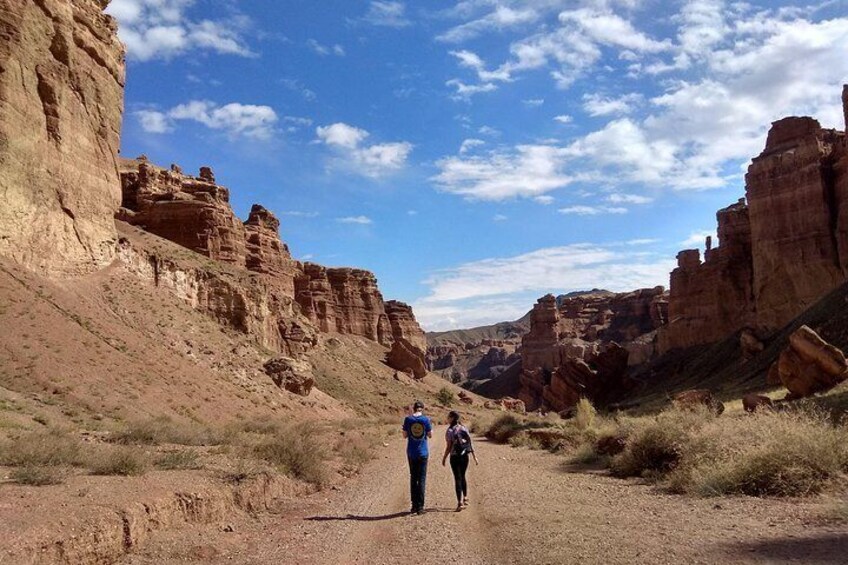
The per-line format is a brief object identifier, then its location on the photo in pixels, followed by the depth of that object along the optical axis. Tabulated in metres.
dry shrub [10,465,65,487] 8.57
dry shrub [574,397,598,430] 23.52
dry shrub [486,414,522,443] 28.66
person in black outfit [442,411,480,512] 10.84
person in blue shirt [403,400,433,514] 10.45
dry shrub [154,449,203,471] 11.49
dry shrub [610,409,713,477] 13.00
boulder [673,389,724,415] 20.02
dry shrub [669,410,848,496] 9.21
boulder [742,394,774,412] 17.80
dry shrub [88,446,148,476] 10.12
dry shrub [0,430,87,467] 9.95
